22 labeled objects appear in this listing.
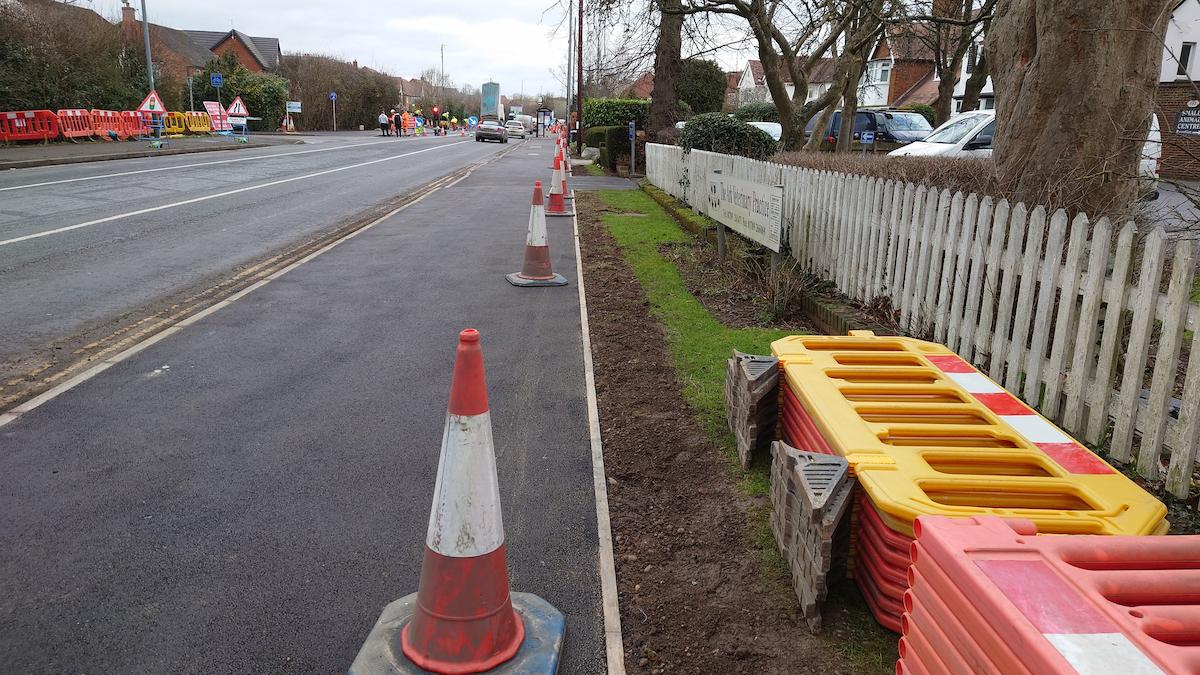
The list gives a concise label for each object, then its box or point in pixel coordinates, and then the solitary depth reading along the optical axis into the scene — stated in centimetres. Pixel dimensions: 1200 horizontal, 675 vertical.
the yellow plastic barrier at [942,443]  266
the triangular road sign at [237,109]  3597
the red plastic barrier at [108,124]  3030
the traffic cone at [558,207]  1518
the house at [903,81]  5112
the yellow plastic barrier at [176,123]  3753
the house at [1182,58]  2325
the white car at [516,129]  7569
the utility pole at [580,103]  3425
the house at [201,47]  4684
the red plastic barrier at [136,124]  3259
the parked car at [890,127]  2127
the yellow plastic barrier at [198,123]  3928
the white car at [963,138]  1355
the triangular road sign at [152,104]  2947
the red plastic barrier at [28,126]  2616
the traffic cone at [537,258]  889
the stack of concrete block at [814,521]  281
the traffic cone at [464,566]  265
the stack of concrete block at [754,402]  405
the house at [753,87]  6366
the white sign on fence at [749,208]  785
